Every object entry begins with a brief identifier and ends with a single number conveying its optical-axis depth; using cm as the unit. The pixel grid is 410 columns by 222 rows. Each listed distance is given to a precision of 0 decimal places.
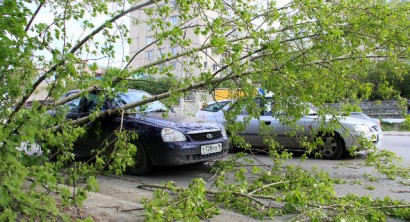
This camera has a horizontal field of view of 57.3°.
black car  598
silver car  807
